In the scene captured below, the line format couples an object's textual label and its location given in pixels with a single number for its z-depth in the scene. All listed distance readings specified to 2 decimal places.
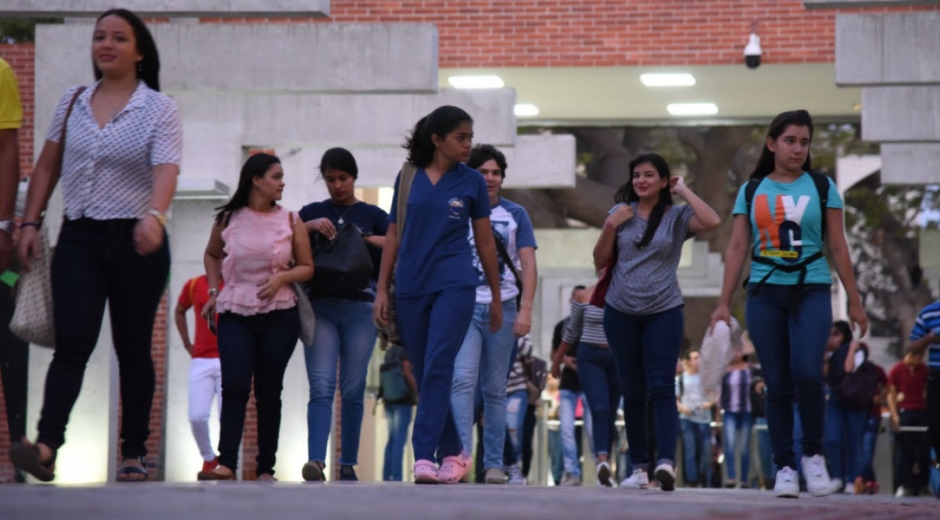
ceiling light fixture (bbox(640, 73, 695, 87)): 22.40
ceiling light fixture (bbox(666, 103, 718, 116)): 24.77
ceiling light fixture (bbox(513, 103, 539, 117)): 24.91
